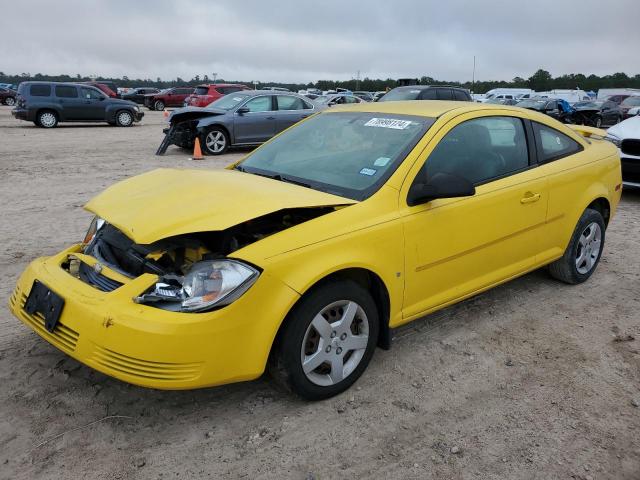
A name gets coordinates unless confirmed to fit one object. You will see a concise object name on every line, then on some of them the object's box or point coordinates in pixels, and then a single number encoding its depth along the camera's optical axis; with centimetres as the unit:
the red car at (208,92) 2130
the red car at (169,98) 3403
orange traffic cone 1218
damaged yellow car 257
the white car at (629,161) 809
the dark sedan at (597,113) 2364
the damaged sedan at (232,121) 1280
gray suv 1838
